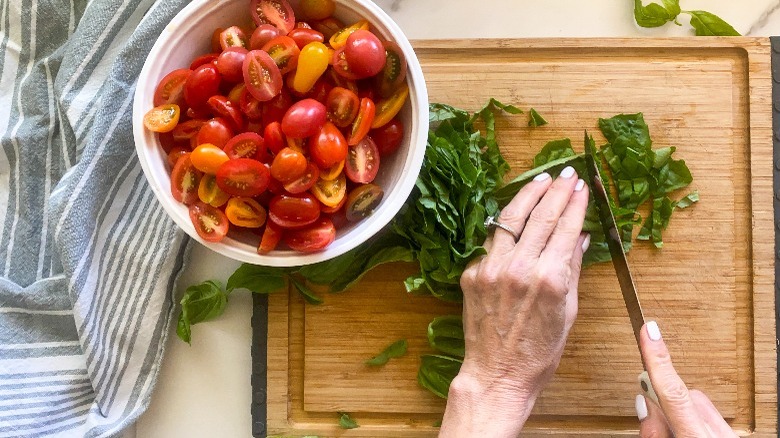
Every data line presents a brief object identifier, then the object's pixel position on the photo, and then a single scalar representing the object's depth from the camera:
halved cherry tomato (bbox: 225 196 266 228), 1.01
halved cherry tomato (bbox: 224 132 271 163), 1.00
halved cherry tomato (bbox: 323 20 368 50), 1.03
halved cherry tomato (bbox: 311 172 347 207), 1.02
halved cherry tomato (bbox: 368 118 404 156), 1.08
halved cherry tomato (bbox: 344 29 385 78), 0.98
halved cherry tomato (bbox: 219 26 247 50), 1.06
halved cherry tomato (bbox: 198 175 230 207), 1.02
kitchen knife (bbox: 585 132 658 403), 1.16
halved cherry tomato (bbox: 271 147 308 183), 0.97
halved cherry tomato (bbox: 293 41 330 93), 0.99
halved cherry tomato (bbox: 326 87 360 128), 1.01
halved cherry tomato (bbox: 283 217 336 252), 1.04
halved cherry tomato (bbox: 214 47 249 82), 1.01
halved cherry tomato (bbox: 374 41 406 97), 1.03
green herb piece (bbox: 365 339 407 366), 1.25
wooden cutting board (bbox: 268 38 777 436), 1.25
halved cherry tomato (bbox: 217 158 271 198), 0.96
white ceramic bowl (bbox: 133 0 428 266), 1.04
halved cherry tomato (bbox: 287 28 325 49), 1.03
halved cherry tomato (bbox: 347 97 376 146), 1.01
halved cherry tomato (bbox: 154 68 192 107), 1.04
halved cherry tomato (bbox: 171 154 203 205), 1.03
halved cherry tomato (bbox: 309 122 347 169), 0.98
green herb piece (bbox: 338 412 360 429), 1.27
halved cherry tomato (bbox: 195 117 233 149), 1.00
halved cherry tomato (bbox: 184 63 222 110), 1.02
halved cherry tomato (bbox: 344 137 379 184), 1.04
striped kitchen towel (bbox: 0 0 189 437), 1.23
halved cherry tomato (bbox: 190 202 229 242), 1.03
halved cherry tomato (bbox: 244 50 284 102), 0.98
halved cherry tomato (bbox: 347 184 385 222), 1.05
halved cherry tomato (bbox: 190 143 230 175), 0.98
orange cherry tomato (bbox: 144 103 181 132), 1.03
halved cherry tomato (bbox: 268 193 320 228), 1.00
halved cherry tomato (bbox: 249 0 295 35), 1.05
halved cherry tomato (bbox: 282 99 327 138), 0.97
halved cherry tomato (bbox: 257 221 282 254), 1.04
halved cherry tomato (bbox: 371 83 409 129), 1.05
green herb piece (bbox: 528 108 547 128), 1.23
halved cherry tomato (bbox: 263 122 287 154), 1.00
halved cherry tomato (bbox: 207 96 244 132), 1.02
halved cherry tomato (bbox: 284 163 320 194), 0.99
